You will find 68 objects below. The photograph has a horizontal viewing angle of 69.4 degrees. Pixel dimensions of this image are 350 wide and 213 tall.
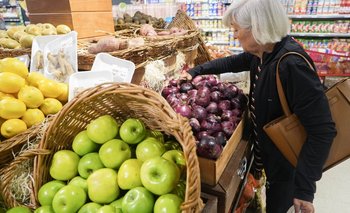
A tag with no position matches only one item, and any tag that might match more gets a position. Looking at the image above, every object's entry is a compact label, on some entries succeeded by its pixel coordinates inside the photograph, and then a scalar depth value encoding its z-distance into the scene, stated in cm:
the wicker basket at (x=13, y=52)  160
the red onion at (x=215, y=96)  130
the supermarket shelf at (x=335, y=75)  405
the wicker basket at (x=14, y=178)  90
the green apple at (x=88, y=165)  85
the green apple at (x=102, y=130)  85
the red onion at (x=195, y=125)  108
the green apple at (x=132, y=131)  85
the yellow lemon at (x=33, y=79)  116
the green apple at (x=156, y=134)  95
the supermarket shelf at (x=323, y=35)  441
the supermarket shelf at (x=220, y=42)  553
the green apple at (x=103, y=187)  77
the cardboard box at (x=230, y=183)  95
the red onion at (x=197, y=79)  152
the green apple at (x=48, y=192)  82
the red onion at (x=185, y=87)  142
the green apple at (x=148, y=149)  82
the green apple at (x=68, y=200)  76
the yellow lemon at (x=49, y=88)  113
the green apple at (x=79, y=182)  82
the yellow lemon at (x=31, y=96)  104
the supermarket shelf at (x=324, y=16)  425
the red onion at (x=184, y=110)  114
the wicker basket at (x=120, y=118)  66
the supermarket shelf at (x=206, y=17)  523
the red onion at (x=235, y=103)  132
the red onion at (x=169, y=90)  142
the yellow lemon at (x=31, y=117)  104
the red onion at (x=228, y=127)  112
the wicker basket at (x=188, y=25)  244
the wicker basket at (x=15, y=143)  95
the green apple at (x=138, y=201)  71
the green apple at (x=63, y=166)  86
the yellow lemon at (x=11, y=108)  97
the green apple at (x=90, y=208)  76
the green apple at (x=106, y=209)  72
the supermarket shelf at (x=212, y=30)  541
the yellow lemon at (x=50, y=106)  110
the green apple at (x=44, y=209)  79
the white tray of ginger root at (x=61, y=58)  137
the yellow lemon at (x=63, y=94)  119
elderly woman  106
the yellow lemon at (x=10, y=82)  101
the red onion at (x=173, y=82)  151
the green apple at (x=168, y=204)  68
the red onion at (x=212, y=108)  123
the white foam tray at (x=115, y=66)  124
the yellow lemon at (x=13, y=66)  108
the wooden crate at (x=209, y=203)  85
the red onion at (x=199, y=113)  114
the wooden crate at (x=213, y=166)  92
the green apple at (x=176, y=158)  81
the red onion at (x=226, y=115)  120
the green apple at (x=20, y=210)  83
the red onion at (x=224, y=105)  126
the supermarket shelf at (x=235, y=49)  540
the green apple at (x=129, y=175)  76
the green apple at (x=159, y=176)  71
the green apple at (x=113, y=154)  81
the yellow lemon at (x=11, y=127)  98
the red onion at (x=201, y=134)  103
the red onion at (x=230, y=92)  136
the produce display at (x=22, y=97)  99
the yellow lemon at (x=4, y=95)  102
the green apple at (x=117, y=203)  76
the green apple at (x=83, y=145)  89
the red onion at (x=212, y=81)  146
